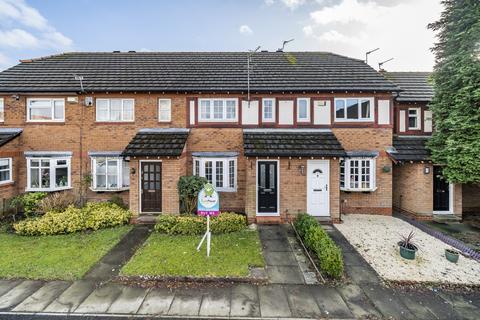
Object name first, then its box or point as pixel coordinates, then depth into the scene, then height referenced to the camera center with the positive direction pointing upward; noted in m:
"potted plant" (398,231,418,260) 7.69 -3.01
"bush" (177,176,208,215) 10.82 -1.46
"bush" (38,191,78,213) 10.89 -2.10
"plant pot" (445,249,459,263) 7.53 -3.13
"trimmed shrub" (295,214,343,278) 6.56 -2.73
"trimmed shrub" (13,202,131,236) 9.54 -2.66
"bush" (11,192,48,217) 11.25 -2.13
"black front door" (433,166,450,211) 12.40 -1.94
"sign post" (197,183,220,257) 7.90 -1.48
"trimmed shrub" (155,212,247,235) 9.62 -2.75
